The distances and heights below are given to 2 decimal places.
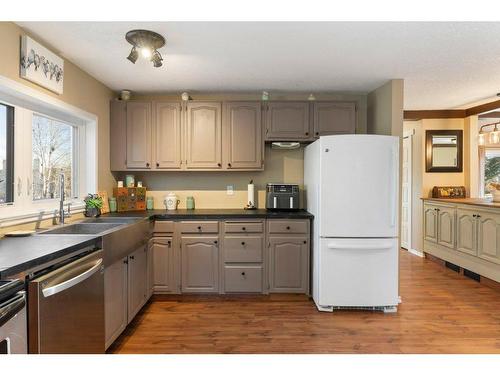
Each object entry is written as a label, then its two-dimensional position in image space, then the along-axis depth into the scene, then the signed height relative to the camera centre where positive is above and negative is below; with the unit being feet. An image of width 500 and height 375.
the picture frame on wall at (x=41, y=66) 6.52 +2.94
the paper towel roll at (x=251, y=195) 11.37 -0.34
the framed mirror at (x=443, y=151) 15.01 +1.90
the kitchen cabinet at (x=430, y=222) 14.21 -1.74
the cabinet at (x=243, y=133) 10.82 +2.00
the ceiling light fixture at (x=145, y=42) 6.69 +3.43
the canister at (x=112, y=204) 10.66 -0.65
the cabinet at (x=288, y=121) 10.80 +2.45
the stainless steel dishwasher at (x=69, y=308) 4.07 -1.96
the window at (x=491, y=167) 15.90 +1.14
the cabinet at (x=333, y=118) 10.78 +2.57
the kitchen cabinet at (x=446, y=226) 12.99 -1.79
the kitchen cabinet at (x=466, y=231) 11.75 -1.83
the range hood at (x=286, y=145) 11.14 +1.62
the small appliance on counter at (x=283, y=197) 10.64 -0.37
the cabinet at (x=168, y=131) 10.83 +2.07
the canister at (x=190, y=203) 11.53 -0.65
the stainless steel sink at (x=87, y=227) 7.75 -1.15
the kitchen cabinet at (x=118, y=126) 10.85 +2.25
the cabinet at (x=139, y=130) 10.85 +2.11
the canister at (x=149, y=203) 11.55 -0.66
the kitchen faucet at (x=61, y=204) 7.72 -0.48
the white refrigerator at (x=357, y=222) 8.72 -1.05
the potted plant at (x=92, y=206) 9.29 -0.63
